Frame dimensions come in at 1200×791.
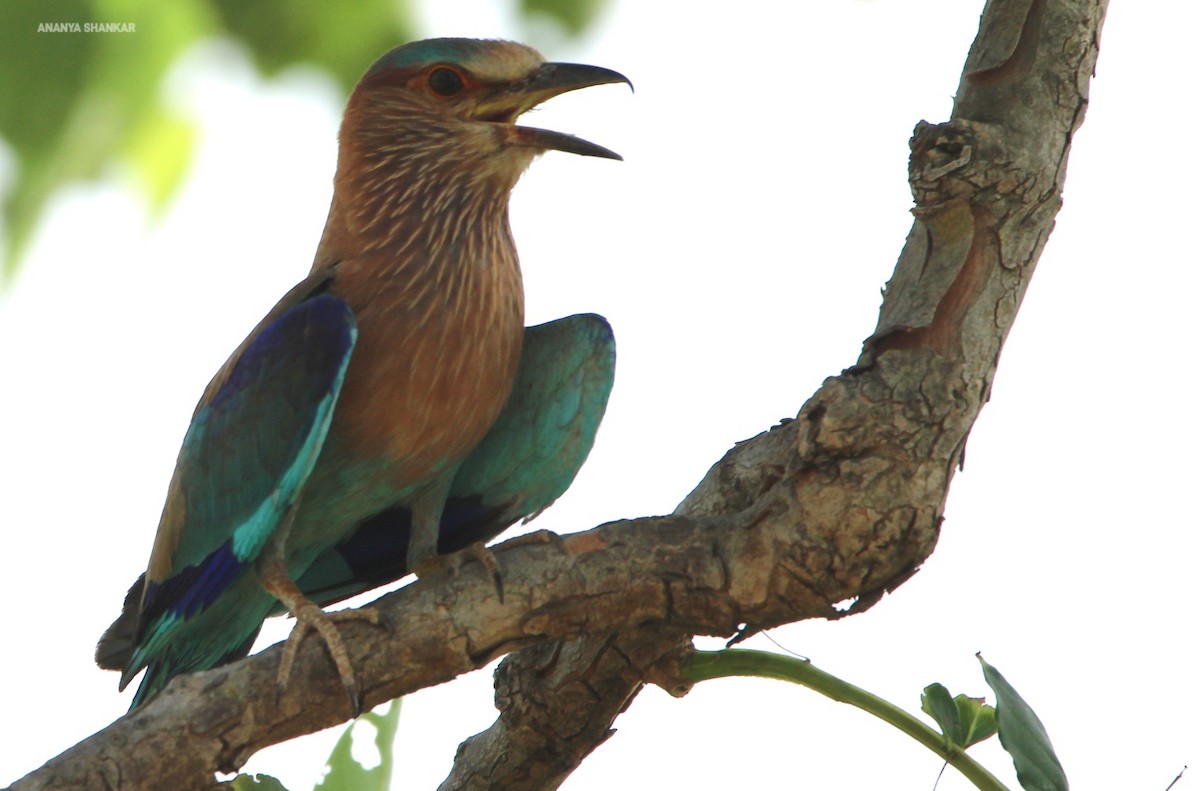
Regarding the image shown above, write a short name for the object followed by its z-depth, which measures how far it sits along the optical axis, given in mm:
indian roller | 7559
